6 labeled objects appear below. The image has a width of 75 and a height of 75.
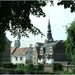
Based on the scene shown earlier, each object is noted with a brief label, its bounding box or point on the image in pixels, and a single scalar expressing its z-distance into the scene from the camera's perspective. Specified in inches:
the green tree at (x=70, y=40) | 1747.0
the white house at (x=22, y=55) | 3580.2
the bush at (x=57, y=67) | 1836.9
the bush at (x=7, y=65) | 2183.8
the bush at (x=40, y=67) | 1986.0
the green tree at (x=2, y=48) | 1433.6
